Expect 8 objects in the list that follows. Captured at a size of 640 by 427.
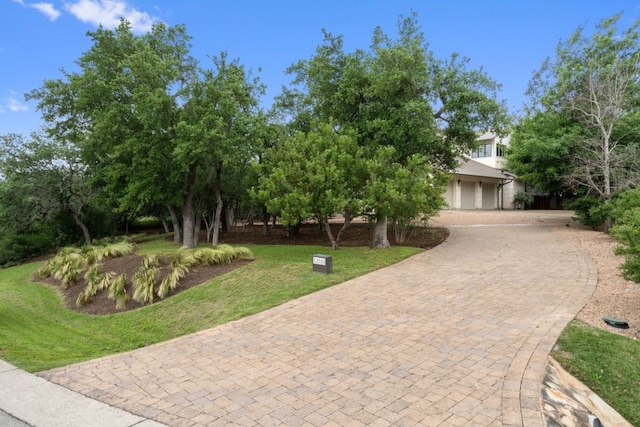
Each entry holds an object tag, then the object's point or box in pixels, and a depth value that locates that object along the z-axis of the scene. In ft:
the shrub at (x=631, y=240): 17.83
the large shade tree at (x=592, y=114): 44.91
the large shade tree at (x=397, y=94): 35.81
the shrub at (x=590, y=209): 45.50
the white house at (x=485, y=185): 102.53
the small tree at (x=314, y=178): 32.04
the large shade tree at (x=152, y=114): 36.50
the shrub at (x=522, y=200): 114.11
